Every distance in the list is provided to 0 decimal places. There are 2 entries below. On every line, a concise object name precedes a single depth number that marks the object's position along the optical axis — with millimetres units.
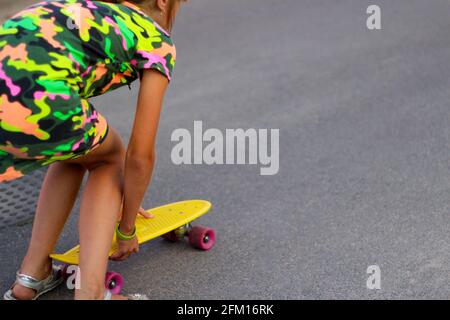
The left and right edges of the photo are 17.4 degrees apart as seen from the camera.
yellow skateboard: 5613
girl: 4326
